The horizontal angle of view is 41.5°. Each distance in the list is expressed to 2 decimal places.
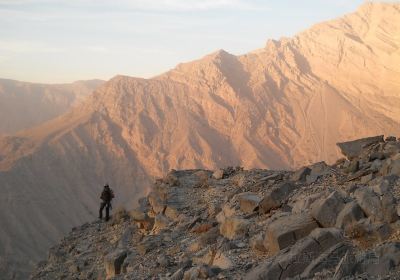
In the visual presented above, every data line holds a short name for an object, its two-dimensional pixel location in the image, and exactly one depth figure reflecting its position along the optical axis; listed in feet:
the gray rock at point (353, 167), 31.99
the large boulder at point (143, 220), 39.77
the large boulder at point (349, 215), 22.63
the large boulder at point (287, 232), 23.13
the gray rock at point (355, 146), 36.60
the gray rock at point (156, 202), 40.82
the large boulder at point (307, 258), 19.48
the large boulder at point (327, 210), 23.35
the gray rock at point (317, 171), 33.11
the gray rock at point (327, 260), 19.15
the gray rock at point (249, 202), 30.76
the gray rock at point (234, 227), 27.78
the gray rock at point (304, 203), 26.43
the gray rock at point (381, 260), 17.57
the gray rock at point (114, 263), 33.09
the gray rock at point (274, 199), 29.78
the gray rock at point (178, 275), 24.44
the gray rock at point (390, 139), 38.19
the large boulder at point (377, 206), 22.04
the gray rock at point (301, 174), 34.06
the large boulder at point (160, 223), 37.88
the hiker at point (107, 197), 48.19
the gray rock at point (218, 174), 43.70
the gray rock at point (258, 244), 24.27
